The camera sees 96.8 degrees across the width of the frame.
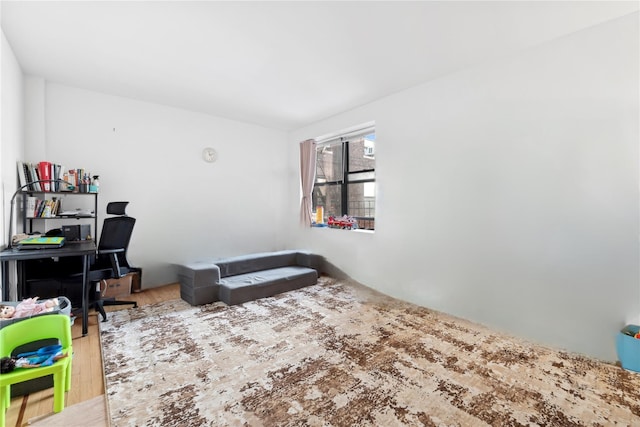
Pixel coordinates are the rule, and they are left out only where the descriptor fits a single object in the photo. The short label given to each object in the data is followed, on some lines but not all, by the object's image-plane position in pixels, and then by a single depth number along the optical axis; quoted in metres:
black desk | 2.25
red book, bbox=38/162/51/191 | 3.02
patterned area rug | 1.61
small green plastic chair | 1.50
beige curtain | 4.93
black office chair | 2.88
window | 4.34
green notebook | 2.39
